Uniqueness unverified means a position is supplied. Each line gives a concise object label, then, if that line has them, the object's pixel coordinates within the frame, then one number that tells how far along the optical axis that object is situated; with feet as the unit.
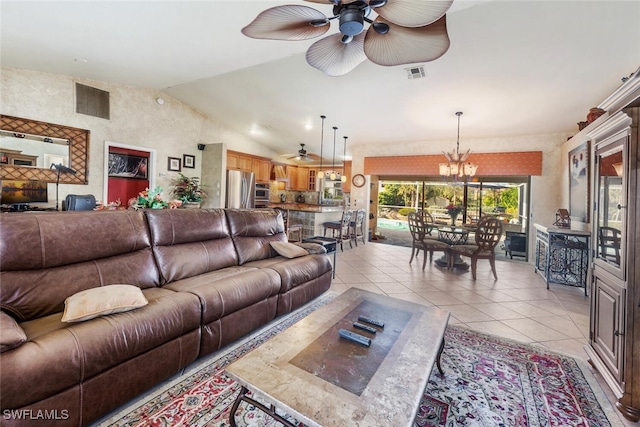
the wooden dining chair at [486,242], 13.16
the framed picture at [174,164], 20.53
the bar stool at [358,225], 21.75
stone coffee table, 3.30
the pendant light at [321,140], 22.66
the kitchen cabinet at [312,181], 33.53
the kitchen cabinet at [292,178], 31.76
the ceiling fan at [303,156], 21.22
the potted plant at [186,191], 20.86
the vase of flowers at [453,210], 17.65
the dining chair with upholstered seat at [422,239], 15.35
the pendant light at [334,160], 21.65
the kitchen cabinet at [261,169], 25.93
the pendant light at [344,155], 23.61
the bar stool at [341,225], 20.16
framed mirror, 13.42
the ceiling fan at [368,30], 4.75
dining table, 15.58
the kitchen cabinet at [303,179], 33.24
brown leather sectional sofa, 3.92
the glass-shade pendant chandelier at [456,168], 15.14
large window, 22.65
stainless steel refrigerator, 22.86
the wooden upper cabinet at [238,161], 23.38
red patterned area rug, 4.80
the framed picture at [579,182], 12.82
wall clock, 24.18
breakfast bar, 20.16
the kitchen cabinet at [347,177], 27.25
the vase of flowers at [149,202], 8.97
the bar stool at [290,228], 17.94
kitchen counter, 19.94
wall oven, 25.76
